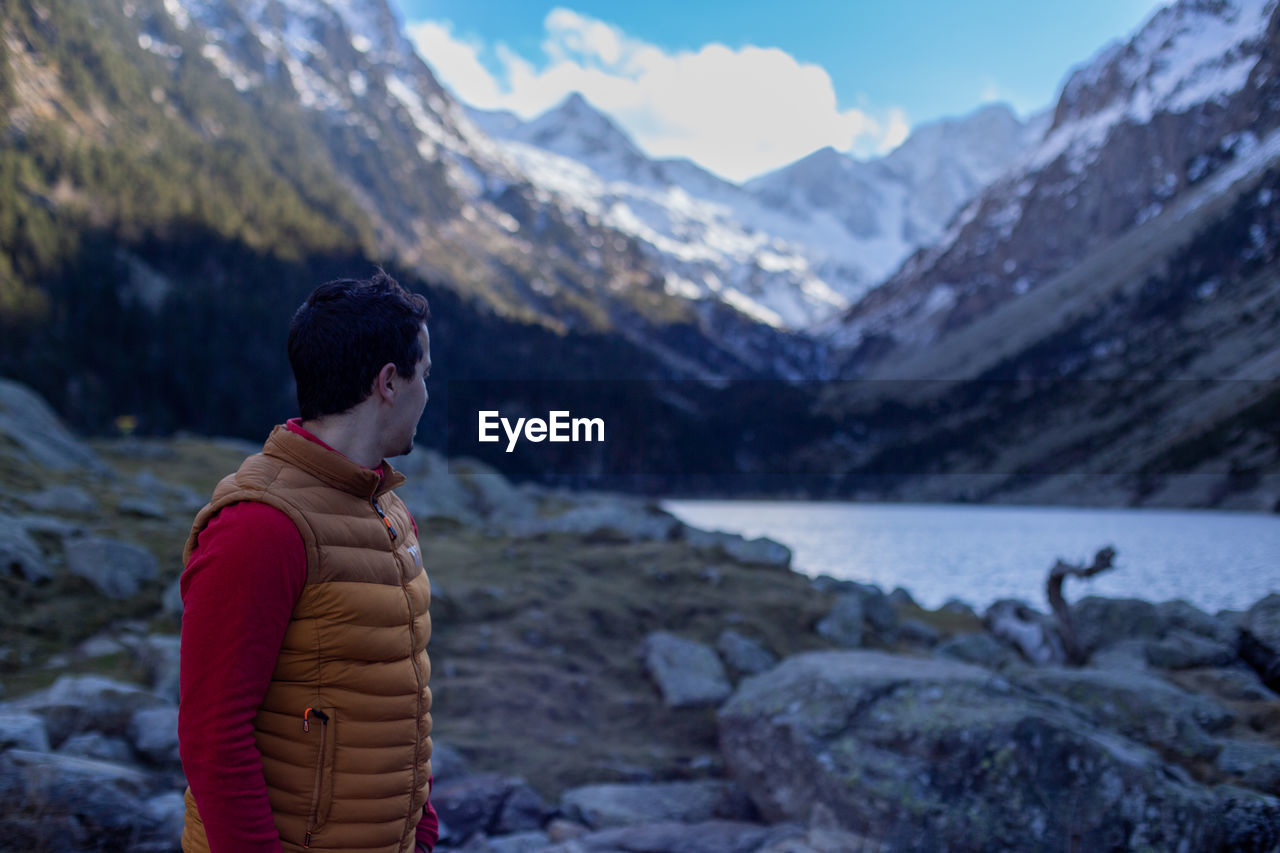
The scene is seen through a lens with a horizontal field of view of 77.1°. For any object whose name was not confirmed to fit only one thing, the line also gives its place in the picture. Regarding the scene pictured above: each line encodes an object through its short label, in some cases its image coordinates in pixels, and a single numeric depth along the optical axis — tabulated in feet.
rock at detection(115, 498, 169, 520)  50.57
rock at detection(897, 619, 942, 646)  55.83
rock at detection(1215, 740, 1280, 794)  23.16
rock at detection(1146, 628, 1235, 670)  41.57
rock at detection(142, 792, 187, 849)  19.24
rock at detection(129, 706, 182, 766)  24.39
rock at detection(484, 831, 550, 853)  23.09
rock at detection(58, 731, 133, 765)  22.80
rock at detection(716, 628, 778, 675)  41.09
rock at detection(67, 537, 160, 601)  37.86
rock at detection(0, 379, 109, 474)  63.00
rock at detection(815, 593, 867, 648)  46.83
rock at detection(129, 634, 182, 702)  29.63
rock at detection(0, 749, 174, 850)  17.42
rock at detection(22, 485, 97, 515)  45.98
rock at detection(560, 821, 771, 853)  22.84
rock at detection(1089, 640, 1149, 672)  41.86
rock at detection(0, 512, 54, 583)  35.60
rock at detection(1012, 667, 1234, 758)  26.16
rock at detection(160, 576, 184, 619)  38.09
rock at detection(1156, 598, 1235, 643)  51.38
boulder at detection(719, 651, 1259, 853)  20.12
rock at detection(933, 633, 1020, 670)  48.42
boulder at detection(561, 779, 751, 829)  25.98
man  8.07
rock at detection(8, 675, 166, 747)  24.22
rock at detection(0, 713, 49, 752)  19.49
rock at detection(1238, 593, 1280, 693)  39.58
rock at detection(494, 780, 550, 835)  25.12
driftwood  47.22
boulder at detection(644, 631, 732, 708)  37.06
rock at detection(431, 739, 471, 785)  27.30
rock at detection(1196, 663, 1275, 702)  33.47
